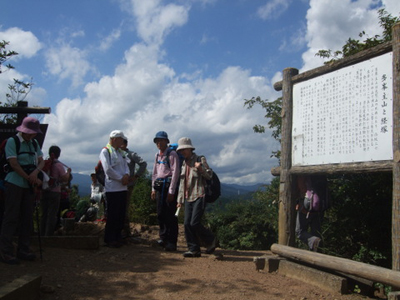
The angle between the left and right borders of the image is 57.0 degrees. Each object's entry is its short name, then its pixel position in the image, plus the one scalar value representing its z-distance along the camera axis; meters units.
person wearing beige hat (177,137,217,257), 5.76
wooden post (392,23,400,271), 4.26
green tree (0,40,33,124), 8.57
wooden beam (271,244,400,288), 4.08
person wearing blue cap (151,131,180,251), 6.21
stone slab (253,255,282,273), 5.52
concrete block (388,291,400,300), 3.79
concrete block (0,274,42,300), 3.31
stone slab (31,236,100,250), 5.92
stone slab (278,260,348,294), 4.57
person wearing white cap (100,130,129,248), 5.97
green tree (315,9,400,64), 6.98
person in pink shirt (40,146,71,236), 6.20
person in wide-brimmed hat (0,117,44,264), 4.72
